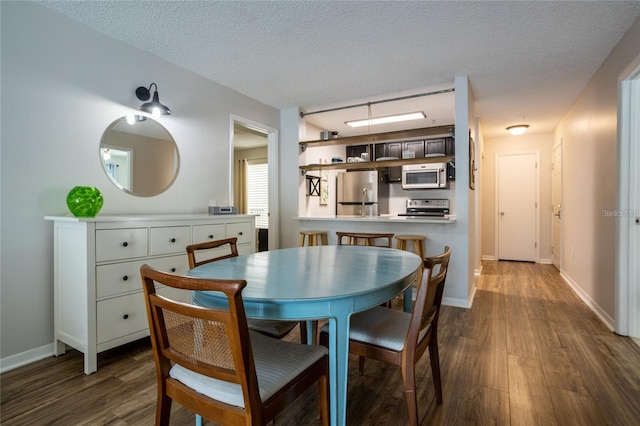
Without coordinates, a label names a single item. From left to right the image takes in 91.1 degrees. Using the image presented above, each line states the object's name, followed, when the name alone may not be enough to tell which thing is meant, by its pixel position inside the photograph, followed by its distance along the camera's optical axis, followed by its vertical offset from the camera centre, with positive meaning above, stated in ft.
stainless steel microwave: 17.35 +1.95
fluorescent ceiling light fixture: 14.84 +4.53
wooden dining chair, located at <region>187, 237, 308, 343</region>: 5.26 -1.94
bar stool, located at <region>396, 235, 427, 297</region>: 10.86 -1.14
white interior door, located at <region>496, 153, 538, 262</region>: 19.30 +0.29
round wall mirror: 8.29 +1.57
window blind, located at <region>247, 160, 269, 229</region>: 19.85 +1.32
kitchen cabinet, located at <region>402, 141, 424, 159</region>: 18.63 +3.79
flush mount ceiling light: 16.76 +4.43
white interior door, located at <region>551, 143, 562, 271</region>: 16.01 +0.26
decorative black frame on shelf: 16.00 +1.32
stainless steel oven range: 18.02 +0.15
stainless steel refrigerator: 18.61 +1.10
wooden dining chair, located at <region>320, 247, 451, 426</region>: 4.24 -1.85
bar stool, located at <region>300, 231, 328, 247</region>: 12.87 -1.10
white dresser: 6.43 -1.42
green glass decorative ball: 6.75 +0.20
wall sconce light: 8.70 +2.95
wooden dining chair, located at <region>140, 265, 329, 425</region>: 2.87 -1.63
